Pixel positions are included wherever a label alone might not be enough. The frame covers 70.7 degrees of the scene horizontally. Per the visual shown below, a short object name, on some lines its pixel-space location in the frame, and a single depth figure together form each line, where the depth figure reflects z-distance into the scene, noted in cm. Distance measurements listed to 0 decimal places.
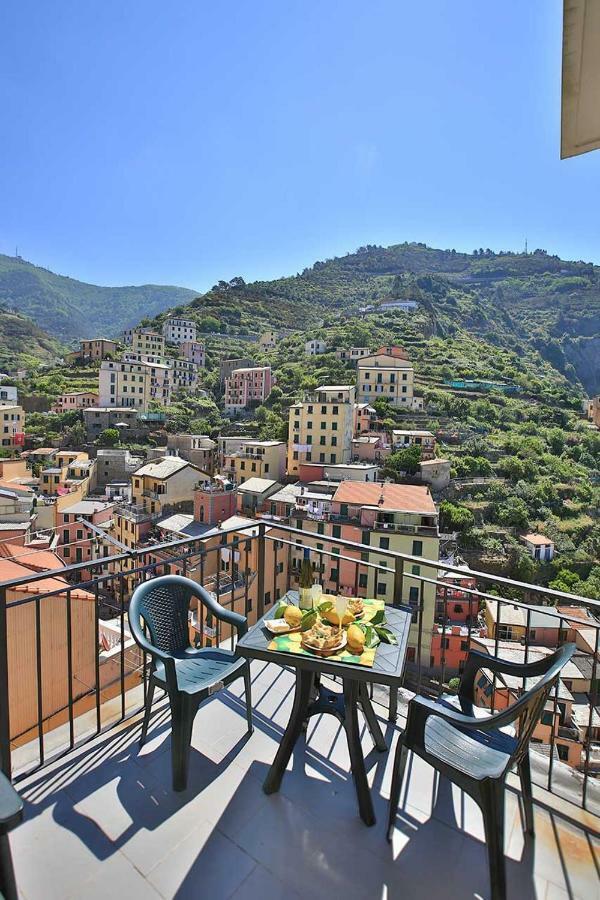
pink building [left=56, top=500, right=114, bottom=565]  2452
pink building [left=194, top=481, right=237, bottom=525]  2600
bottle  226
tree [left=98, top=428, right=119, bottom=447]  4009
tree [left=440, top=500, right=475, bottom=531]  2947
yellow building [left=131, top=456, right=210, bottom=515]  2772
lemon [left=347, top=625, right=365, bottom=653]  188
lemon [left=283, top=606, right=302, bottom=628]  211
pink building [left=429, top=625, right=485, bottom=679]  1852
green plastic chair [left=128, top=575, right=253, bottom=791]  201
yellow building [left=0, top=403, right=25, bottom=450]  3769
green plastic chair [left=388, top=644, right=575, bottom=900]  148
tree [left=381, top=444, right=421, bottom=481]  3303
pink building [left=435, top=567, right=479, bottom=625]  2011
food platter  185
